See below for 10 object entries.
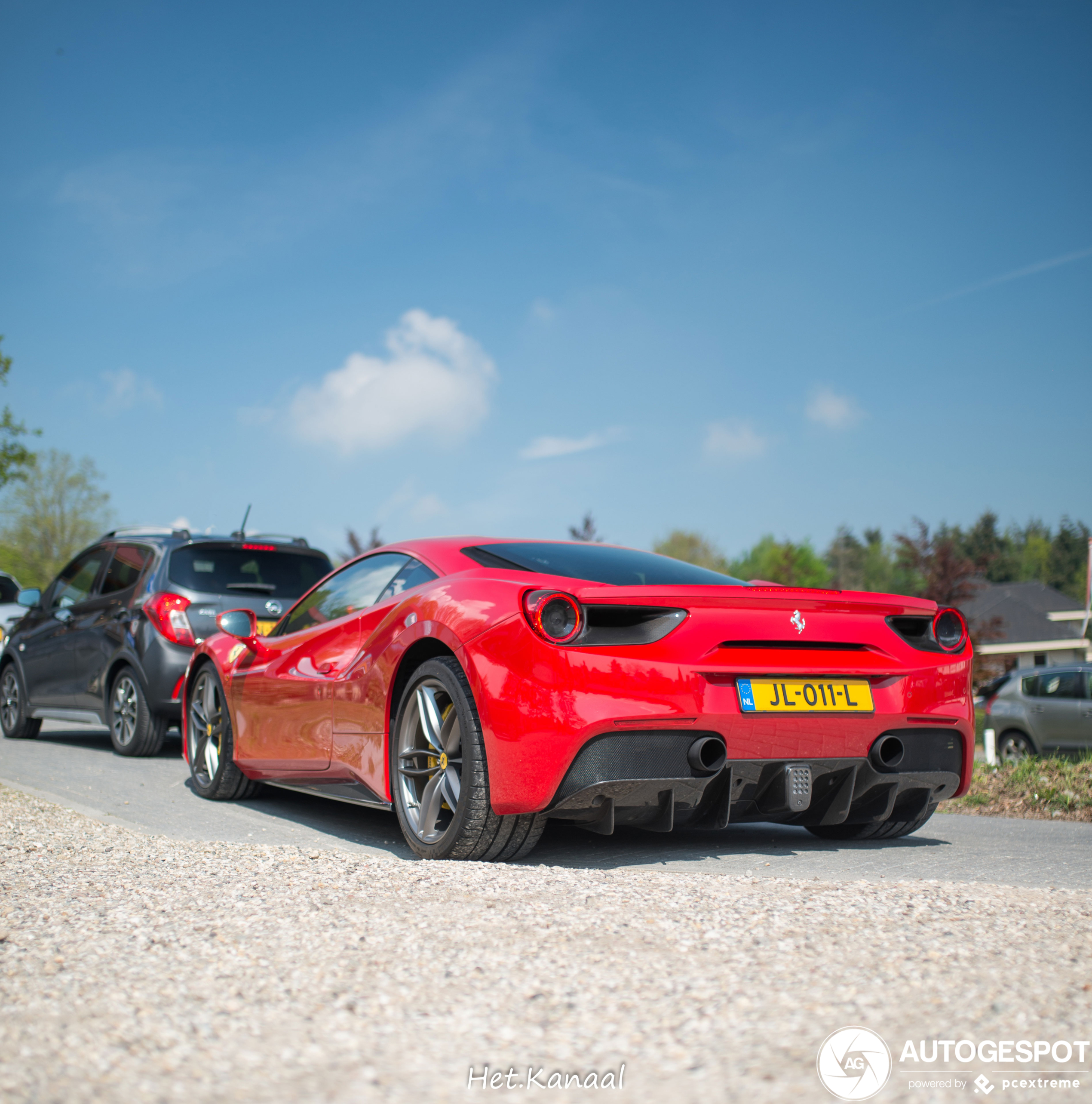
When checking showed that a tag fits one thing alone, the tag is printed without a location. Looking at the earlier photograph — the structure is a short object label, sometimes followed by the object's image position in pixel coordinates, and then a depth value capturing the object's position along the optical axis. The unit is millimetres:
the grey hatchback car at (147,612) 8570
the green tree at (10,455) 39656
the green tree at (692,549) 68375
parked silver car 14727
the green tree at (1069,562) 107625
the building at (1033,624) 46656
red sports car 3865
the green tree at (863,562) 93375
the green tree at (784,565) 57562
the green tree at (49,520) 53906
